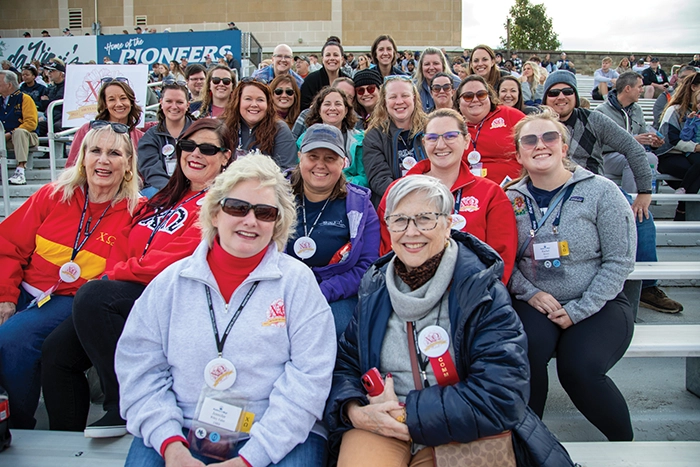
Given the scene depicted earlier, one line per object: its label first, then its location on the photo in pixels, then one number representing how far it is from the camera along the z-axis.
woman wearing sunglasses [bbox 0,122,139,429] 2.44
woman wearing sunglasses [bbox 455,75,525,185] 3.62
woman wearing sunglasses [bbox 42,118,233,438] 2.17
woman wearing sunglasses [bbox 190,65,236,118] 4.74
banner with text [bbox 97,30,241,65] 14.56
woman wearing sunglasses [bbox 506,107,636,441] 2.14
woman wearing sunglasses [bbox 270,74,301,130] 4.78
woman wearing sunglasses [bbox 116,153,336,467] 1.68
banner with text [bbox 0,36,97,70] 16.94
